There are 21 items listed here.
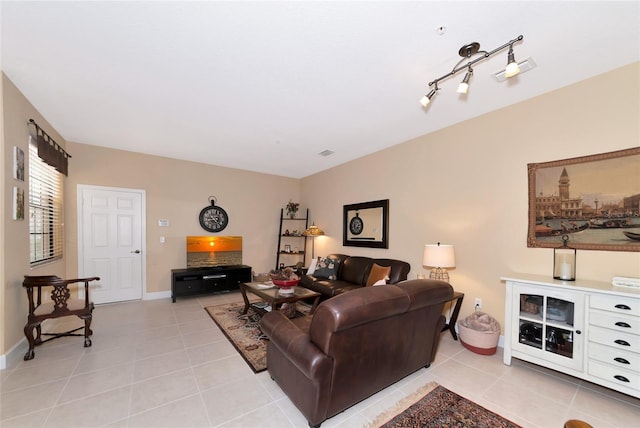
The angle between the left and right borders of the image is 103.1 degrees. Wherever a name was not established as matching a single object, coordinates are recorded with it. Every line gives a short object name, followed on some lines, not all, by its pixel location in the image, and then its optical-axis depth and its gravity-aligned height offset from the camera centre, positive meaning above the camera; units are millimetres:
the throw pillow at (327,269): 4648 -1048
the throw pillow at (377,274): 3789 -927
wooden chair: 2576 -1051
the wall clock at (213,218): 5387 -136
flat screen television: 5176 -829
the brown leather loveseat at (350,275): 3832 -1050
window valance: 3012 +778
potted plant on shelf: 6252 +81
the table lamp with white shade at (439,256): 3075 -530
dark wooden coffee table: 3320 -1148
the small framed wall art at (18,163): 2585 +492
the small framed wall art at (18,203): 2557 +73
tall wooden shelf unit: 6308 -709
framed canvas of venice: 2178 +120
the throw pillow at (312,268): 5000 -1112
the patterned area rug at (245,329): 2656 -1554
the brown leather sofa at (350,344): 1634 -950
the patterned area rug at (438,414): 1761 -1466
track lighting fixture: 1767 +1260
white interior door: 4316 -526
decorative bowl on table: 3479 -1002
